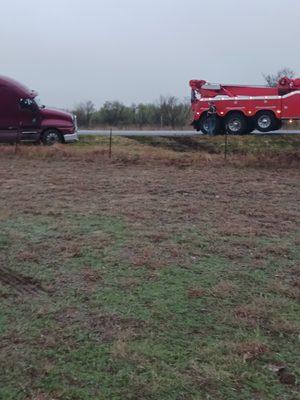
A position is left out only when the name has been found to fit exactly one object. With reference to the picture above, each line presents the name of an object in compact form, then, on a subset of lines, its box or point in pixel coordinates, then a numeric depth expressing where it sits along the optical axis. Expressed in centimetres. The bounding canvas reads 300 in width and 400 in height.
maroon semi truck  1905
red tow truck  2173
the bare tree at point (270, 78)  5555
